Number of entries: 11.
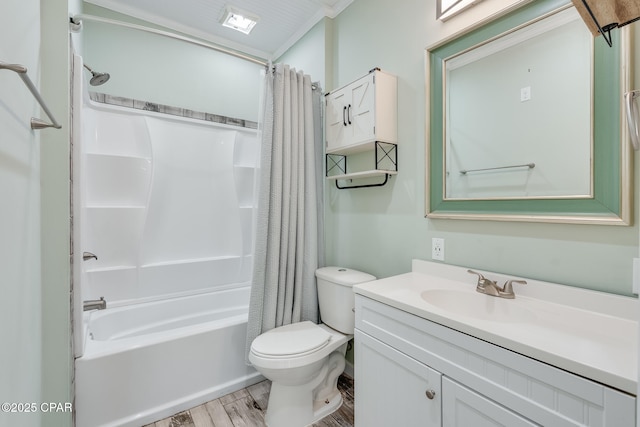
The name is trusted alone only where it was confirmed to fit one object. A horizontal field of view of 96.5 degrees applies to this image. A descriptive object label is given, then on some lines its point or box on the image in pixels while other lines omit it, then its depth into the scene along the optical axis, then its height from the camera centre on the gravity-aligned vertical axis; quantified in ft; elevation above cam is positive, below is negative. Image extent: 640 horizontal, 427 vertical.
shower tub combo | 4.88 -1.20
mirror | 3.15 +1.21
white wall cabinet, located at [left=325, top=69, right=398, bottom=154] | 5.33 +2.01
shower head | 5.35 +2.56
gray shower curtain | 5.85 +0.09
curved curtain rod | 4.40 +3.25
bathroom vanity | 2.24 -1.35
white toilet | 4.75 -2.41
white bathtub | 4.73 -2.83
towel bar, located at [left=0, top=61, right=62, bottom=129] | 2.10 +1.09
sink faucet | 3.68 -0.99
